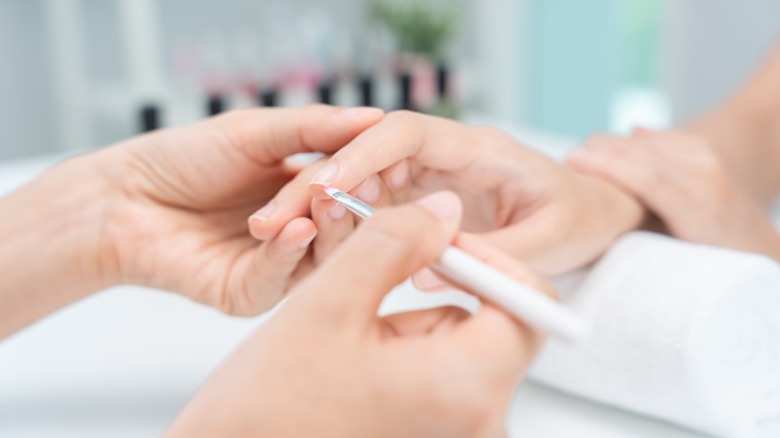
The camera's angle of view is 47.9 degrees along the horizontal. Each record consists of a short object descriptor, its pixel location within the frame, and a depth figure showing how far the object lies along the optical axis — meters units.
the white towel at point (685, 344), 0.57
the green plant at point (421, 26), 2.02
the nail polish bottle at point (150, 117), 1.27
